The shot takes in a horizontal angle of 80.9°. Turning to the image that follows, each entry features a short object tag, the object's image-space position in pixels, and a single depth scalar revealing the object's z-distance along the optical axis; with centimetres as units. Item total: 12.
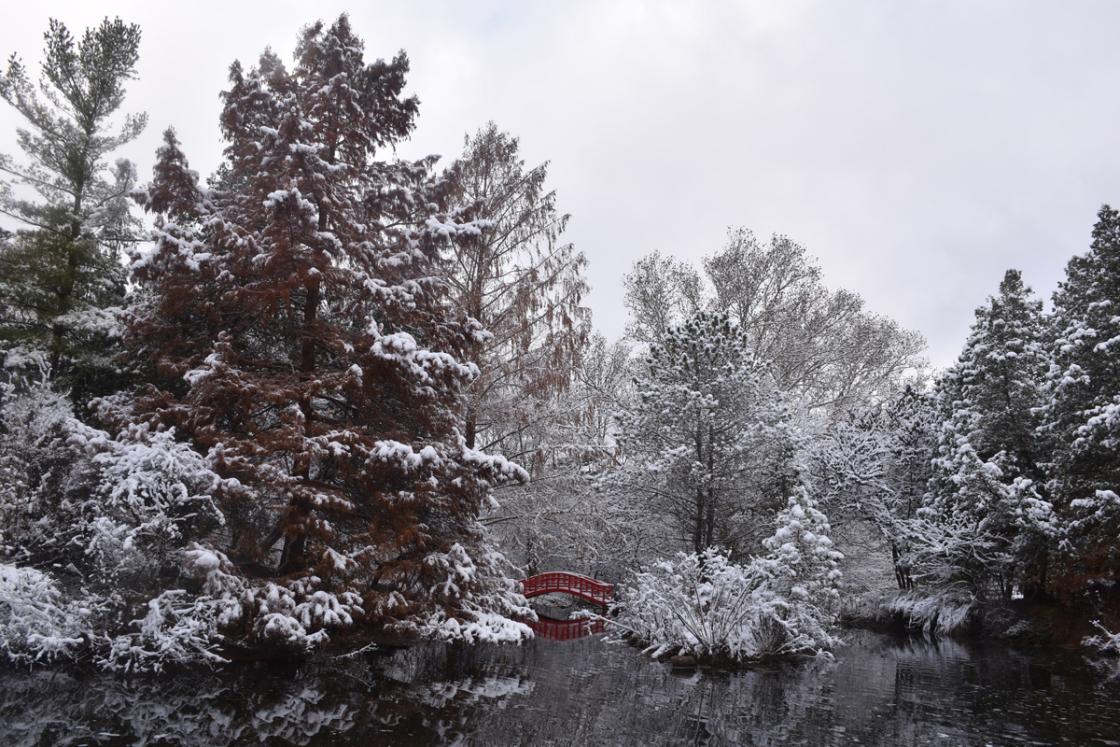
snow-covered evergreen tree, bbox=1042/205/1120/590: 1574
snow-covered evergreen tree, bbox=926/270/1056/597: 1891
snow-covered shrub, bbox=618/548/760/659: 1369
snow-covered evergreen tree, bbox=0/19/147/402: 1208
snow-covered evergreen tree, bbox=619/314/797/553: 1817
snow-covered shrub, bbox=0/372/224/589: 860
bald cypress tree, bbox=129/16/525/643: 964
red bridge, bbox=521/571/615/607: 2222
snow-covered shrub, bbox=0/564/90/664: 838
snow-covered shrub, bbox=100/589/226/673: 861
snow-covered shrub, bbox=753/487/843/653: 1402
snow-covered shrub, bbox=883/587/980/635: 1984
